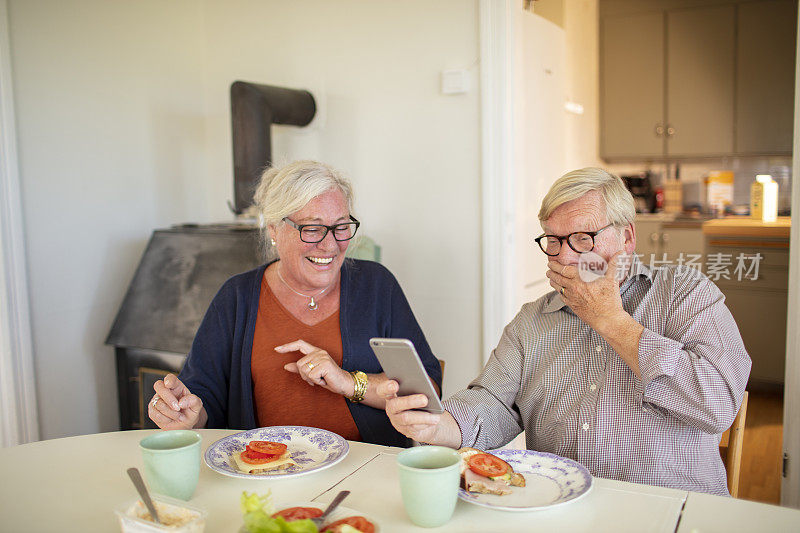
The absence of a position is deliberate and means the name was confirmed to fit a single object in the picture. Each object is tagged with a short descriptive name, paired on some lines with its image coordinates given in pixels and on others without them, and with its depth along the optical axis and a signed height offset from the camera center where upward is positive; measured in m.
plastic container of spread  0.95 -0.45
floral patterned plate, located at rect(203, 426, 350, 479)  1.24 -0.49
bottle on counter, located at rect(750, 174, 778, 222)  3.67 -0.09
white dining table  1.04 -0.50
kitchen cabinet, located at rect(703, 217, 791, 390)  3.84 -0.64
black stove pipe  2.78 +0.27
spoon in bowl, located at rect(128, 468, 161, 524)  0.99 -0.43
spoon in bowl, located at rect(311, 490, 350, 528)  1.00 -0.46
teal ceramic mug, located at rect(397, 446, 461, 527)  0.98 -0.41
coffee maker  4.85 -0.03
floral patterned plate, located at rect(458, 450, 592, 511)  1.09 -0.49
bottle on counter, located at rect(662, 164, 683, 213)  4.89 -0.06
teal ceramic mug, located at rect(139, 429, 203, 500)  1.09 -0.43
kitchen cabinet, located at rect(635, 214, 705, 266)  4.30 -0.33
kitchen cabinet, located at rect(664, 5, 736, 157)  4.50 +0.69
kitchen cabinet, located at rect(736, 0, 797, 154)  4.29 +0.67
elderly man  1.28 -0.36
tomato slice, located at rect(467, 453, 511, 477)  1.16 -0.46
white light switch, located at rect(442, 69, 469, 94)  2.66 +0.42
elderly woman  1.77 -0.36
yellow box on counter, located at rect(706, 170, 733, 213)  4.68 -0.03
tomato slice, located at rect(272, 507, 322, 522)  1.00 -0.46
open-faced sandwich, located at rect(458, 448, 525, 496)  1.14 -0.47
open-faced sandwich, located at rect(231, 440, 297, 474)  1.25 -0.47
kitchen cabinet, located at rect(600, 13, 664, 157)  4.75 +0.70
